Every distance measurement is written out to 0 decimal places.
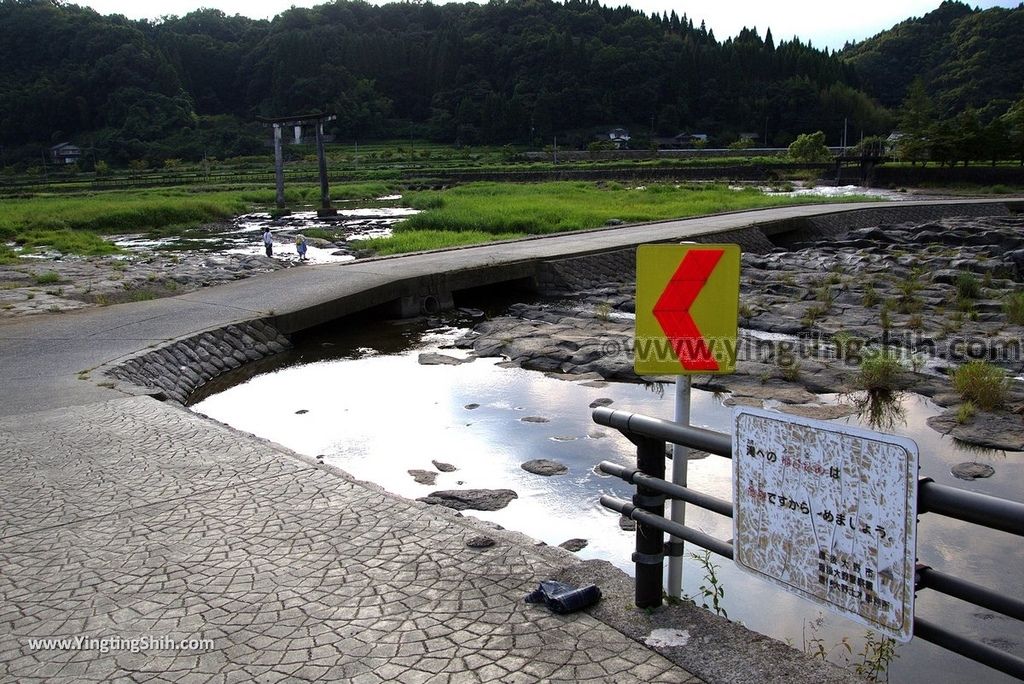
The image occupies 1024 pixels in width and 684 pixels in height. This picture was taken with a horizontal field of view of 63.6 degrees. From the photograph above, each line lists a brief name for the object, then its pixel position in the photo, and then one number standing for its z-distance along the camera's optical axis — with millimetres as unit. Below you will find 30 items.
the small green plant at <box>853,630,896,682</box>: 3795
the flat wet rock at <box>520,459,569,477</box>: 6457
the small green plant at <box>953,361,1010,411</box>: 7777
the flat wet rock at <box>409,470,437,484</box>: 6324
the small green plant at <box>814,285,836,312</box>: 12633
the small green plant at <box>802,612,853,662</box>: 3916
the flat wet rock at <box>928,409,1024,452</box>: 6910
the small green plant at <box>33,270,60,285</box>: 13930
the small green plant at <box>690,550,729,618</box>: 4410
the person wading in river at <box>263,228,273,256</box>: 18609
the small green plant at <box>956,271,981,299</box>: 13070
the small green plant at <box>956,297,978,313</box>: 11531
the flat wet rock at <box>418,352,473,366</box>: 10226
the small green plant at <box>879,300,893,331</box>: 11050
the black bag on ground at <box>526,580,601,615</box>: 3295
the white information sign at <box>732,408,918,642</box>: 2225
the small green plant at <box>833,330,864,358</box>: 9745
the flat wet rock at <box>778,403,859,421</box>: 7734
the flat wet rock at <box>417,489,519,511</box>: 5750
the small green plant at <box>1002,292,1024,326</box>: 11052
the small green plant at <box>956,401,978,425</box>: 7438
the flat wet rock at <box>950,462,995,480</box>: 6345
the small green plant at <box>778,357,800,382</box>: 8828
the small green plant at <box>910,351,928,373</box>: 9124
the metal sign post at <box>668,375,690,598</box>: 3254
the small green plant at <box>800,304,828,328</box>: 11486
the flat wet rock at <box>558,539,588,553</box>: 5123
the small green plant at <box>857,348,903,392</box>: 8531
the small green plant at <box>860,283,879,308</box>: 12692
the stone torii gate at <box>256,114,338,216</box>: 29156
